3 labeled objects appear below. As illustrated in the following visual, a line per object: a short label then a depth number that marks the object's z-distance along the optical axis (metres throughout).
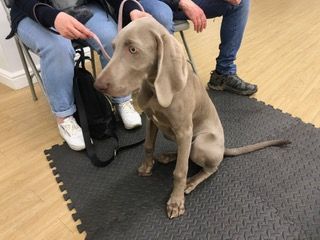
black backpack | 1.52
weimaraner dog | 0.93
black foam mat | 1.20
